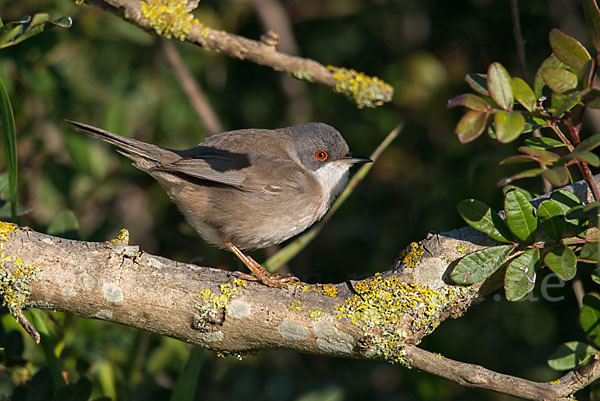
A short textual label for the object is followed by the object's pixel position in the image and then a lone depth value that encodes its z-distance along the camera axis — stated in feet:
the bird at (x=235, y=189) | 23.17
